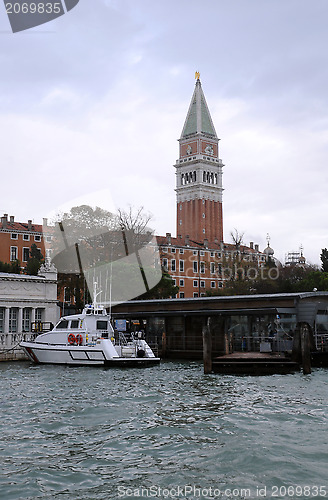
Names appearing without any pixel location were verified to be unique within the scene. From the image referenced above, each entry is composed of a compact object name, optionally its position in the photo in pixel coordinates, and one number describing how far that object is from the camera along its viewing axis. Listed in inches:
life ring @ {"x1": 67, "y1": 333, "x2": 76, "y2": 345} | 1315.2
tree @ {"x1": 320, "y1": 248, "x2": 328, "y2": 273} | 3112.7
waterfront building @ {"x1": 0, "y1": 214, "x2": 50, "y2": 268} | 3213.6
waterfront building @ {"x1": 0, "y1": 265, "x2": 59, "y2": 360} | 1505.9
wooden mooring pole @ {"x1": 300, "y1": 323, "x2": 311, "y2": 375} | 1042.7
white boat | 1247.5
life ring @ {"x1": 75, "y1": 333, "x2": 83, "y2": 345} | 1312.1
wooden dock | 1053.8
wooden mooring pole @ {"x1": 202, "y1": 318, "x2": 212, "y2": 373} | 1078.4
